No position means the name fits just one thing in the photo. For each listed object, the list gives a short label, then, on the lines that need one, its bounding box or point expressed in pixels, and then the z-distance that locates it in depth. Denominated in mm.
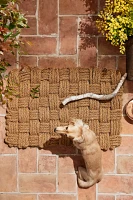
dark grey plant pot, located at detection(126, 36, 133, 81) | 2582
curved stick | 2689
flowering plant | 2449
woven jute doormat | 2729
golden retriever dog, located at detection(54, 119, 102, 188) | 2480
